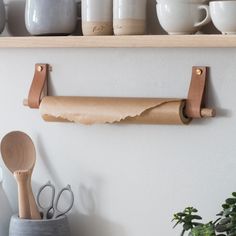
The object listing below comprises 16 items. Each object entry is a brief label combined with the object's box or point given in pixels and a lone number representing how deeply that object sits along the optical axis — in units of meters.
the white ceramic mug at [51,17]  1.99
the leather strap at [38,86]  2.11
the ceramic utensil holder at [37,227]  2.04
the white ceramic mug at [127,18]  1.91
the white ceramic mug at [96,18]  1.95
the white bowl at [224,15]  1.76
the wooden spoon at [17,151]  2.13
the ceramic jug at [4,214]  2.11
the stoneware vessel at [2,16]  2.09
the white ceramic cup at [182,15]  1.84
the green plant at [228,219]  1.77
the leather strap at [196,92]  1.93
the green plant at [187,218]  1.86
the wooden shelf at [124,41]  1.79
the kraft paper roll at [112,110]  1.94
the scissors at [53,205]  2.10
